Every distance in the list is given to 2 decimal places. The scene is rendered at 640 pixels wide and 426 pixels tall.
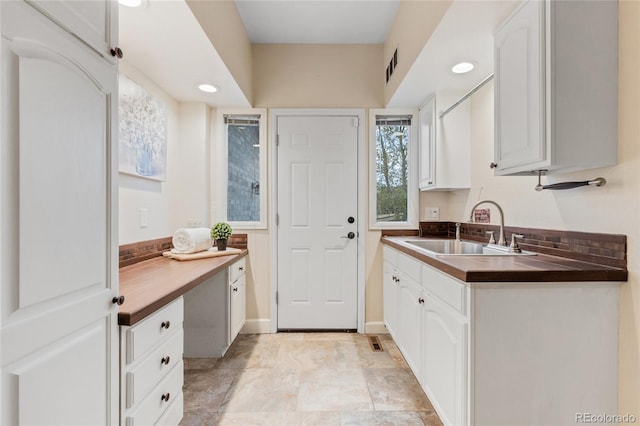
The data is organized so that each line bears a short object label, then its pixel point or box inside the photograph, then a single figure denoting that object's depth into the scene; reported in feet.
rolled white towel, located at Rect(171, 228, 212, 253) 7.23
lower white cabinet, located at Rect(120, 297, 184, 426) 3.40
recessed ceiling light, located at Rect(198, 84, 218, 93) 7.65
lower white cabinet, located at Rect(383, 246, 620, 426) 3.84
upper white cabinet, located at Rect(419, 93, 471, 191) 7.93
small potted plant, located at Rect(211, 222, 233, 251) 7.93
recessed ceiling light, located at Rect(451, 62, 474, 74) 6.41
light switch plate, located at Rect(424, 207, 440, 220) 9.35
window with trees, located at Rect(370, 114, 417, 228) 9.47
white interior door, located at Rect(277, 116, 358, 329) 9.29
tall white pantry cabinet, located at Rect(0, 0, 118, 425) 2.12
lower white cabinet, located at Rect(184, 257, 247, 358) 7.61
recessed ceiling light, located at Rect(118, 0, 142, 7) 4.47
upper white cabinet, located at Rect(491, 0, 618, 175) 3.81
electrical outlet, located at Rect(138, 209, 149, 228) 6.79
